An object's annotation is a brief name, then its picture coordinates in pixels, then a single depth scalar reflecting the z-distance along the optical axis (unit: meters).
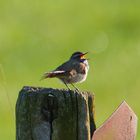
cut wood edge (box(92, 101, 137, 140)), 11.41
